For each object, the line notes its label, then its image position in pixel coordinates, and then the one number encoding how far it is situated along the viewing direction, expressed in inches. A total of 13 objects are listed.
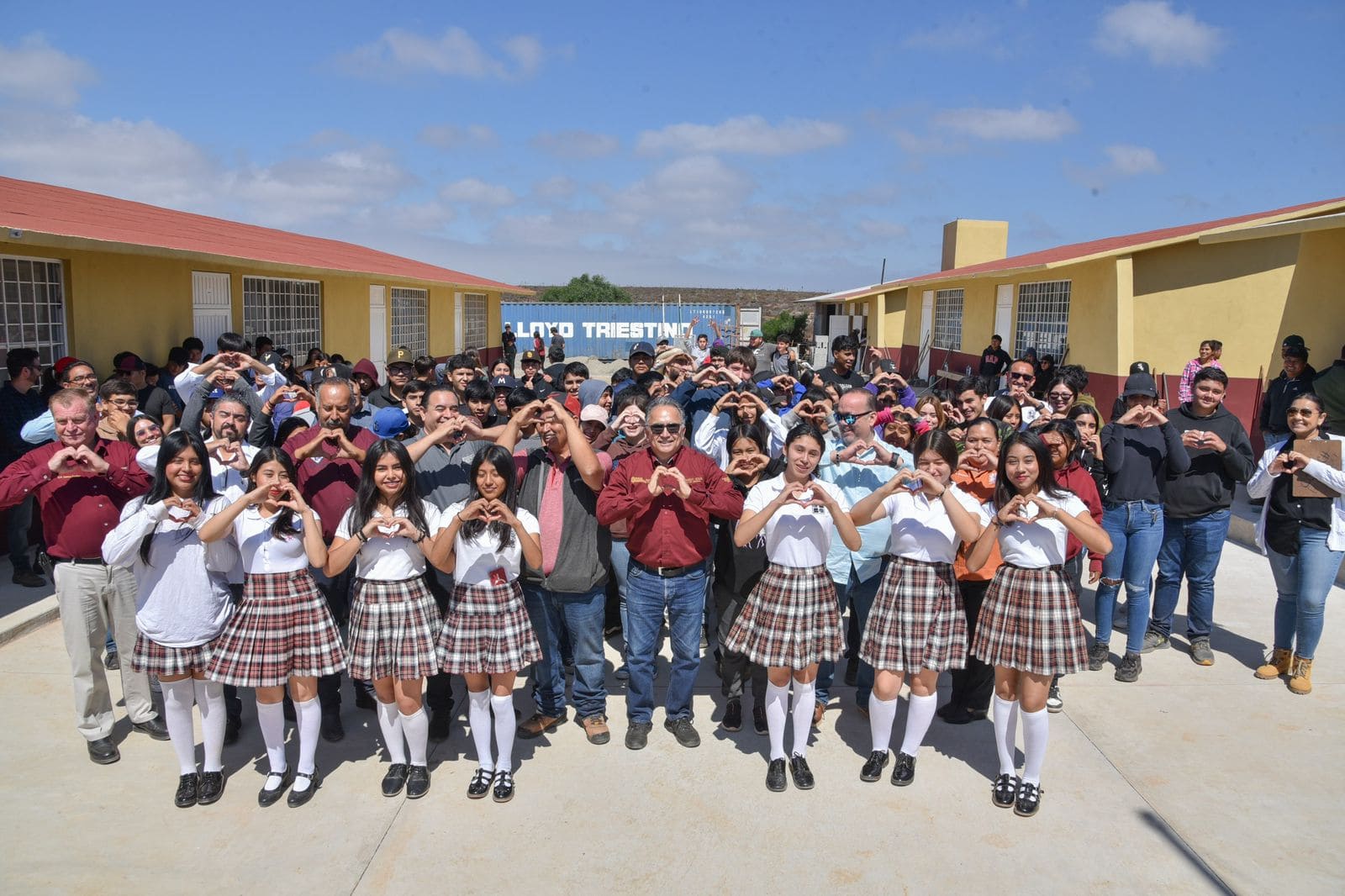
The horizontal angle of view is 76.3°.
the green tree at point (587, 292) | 1734.7
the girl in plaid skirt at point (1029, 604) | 133.4
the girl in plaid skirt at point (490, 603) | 135.3
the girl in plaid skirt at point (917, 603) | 140.9
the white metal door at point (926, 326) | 836.0
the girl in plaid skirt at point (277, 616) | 131.3
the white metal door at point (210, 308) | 391.5
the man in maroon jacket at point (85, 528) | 143.8
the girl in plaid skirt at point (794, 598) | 139.1
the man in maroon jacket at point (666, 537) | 146.6
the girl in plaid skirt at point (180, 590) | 132.8
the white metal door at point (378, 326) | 628.1
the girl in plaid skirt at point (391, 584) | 133.2
